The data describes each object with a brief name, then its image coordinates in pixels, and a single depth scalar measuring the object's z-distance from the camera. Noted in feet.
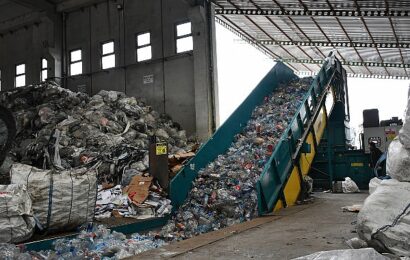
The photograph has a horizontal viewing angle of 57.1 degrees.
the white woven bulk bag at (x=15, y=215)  11.31
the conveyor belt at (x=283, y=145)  17.44
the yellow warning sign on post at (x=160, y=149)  19.66
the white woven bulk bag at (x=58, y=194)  13.10
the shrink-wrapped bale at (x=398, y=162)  8.90
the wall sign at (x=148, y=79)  37.99
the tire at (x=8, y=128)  18.19
